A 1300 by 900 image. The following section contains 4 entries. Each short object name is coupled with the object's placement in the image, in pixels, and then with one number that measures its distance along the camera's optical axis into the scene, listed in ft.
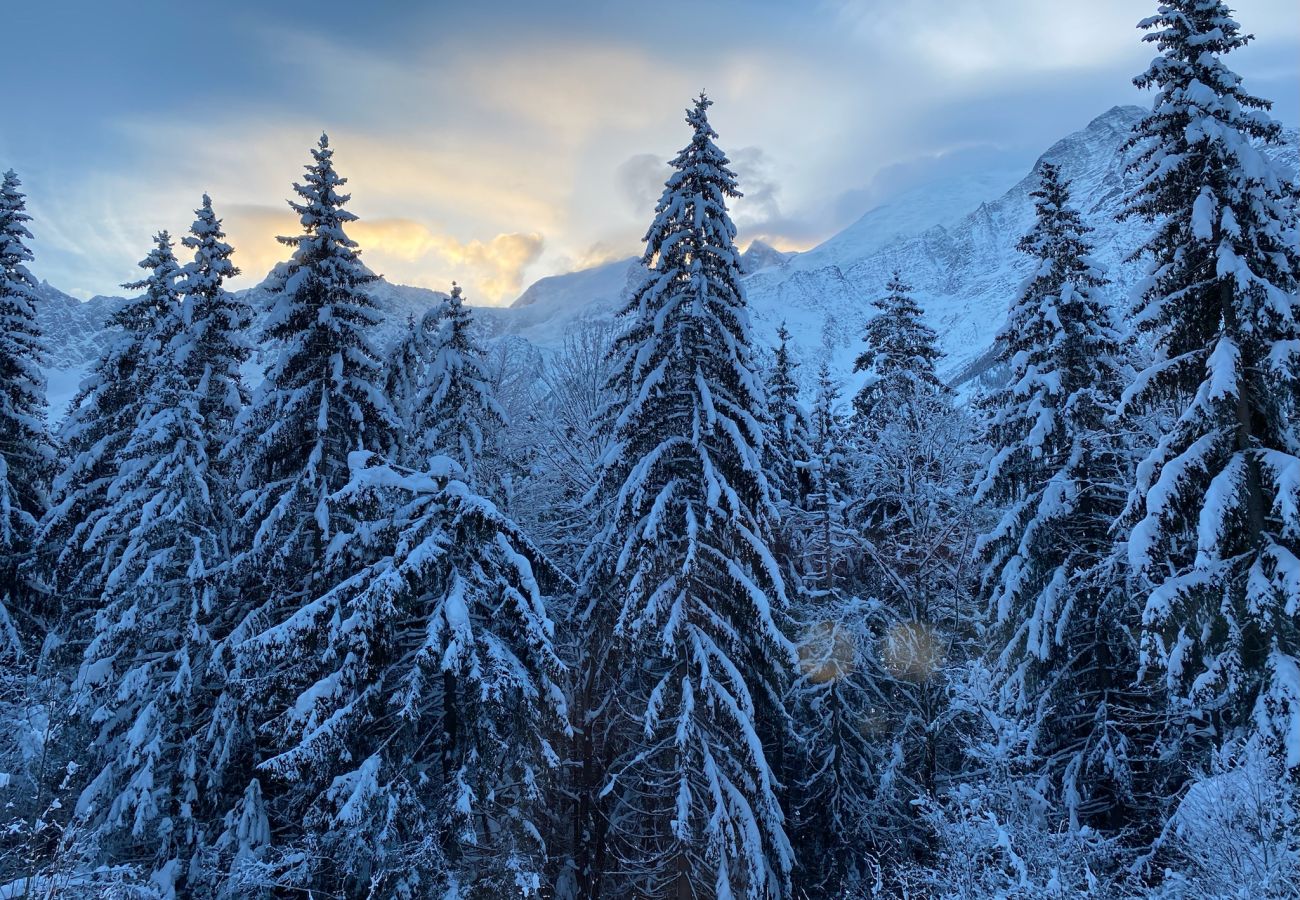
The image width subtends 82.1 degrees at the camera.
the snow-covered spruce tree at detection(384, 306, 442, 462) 59.88
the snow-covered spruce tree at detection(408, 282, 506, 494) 61.82
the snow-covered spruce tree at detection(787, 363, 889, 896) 58.65
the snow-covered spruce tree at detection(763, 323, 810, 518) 79.92
